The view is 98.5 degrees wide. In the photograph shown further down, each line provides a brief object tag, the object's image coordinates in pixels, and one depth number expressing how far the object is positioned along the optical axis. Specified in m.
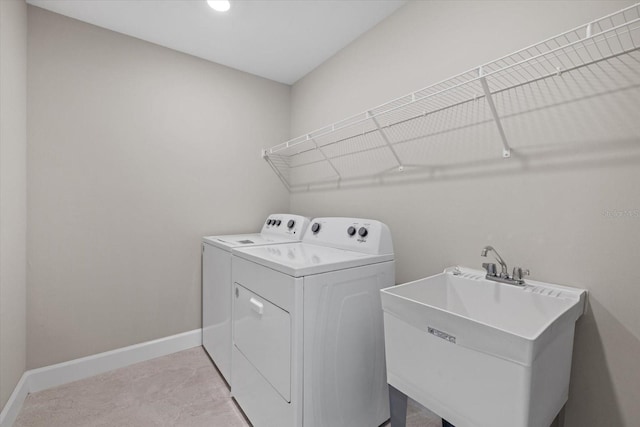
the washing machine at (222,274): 1.82
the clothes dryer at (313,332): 1.20
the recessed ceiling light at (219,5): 1.66
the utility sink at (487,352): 0.74
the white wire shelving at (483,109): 0.99
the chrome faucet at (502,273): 1.15
